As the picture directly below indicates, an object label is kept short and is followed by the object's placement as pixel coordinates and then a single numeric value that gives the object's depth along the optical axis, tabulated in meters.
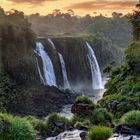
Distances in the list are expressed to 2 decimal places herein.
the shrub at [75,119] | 34.78
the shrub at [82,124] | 31.65
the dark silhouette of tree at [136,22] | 53.31
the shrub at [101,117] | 33.25
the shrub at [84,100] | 36.71
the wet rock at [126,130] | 24.13
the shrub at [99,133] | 22.62
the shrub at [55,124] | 33.66
